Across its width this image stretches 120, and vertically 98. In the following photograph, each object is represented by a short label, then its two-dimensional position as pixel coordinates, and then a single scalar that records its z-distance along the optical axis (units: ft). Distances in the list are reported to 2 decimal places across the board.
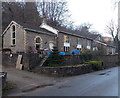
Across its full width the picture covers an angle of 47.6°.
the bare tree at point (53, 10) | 135.44
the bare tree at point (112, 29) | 157.79
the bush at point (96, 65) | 57.79
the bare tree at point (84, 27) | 202.86
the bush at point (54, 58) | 49.04
